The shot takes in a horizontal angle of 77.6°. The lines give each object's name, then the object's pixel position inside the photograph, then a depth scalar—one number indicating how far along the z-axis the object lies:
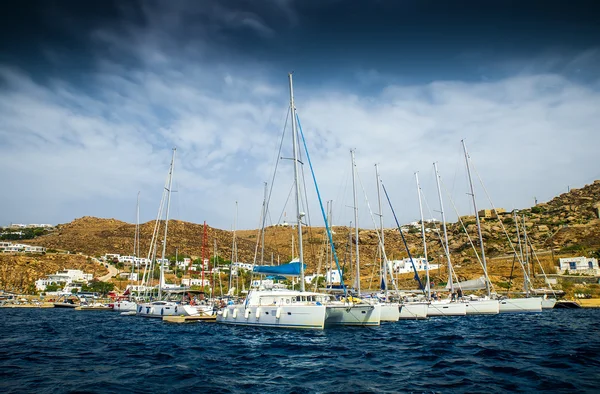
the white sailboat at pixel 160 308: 36.78
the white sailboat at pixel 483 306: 35.31
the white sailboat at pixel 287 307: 23.45
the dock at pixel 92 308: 55.59
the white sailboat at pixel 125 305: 48.23
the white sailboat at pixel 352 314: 25.79
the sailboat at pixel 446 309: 35.00
